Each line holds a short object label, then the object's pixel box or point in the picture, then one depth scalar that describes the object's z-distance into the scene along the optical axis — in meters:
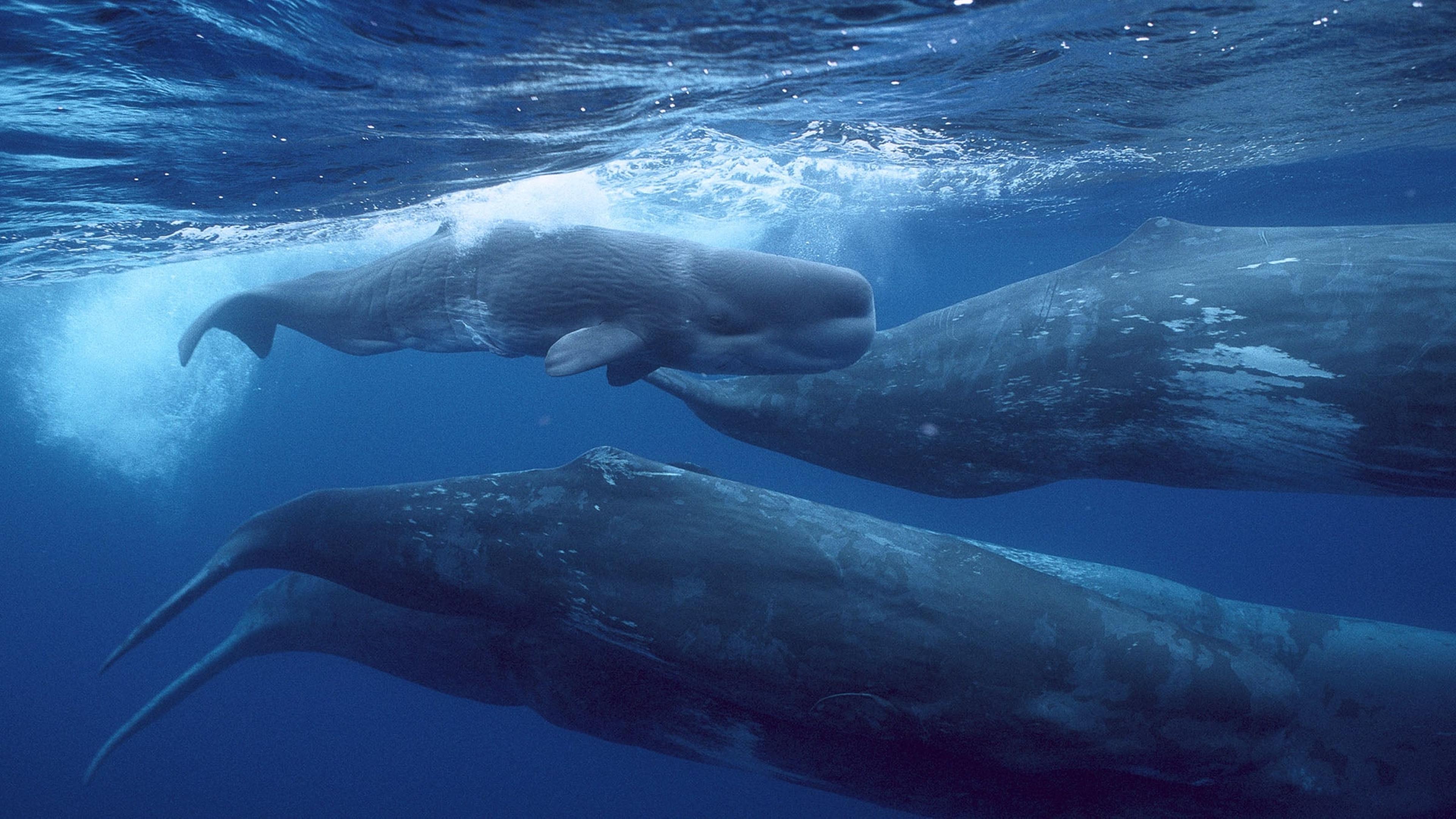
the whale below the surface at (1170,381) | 4.45
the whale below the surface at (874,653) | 4.31
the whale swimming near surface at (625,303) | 4.73
